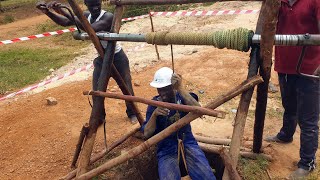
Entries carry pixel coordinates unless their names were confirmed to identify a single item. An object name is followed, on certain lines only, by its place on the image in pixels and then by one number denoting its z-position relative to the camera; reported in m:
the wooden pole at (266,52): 1.93
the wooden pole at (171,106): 1.98
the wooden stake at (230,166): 2.14
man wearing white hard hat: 2.42
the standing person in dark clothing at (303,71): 2.45
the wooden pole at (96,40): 2.20
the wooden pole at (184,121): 2.10
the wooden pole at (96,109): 2.47
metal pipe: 2.00
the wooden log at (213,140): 3.08
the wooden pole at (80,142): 2.56
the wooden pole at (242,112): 2.18
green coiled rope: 2.14
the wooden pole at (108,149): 2.61
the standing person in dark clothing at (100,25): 3.18
